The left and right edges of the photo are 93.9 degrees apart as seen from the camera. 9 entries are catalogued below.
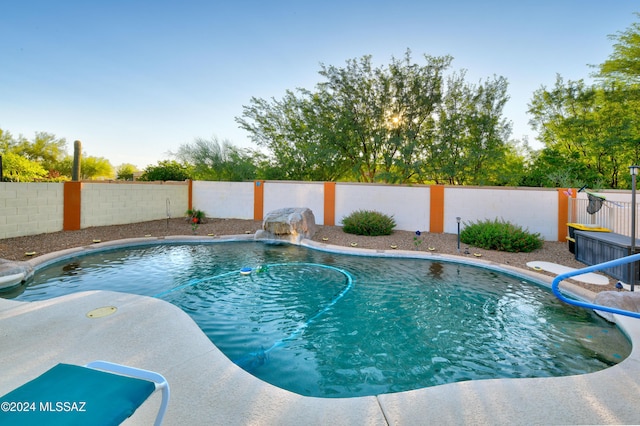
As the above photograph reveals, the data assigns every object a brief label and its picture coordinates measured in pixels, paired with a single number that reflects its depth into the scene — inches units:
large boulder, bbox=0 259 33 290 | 212.1
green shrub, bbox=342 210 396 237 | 407.5
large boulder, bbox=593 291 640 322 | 161.3
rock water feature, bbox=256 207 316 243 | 386.9
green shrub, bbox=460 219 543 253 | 330.3
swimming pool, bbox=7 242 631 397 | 123.3
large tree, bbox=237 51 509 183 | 527.8
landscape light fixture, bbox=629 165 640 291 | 208.8
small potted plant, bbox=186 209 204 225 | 492.4
